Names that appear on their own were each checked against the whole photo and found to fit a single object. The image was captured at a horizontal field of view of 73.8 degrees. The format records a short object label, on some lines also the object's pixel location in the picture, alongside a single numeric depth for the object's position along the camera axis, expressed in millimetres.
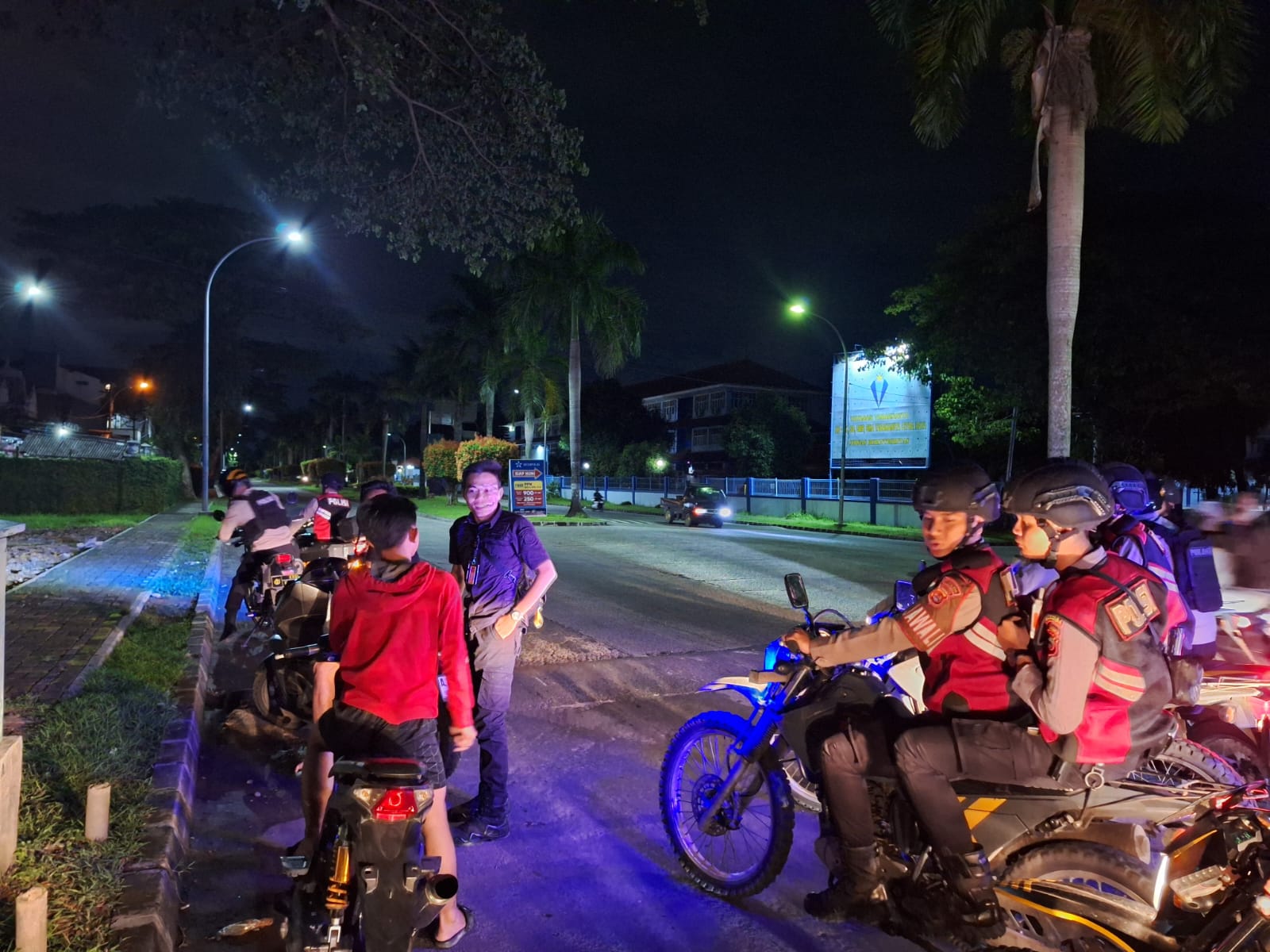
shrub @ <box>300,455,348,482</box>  77069
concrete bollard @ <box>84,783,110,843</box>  3715
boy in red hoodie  3080
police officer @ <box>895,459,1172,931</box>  2639
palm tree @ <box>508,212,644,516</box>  33906
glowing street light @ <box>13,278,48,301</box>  21312
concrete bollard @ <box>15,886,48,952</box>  2684
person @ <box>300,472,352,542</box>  8586
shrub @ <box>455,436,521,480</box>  40375
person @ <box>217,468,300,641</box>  7953
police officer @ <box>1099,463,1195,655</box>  4461
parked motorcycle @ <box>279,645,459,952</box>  2709
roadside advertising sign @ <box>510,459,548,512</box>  30578
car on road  33062
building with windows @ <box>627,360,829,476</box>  63812
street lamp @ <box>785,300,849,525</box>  29688
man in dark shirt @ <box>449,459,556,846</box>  4219
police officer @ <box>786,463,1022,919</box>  2902
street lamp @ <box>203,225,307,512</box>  19656
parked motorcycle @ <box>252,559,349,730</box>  5359
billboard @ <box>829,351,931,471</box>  35812
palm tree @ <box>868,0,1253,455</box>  13031
